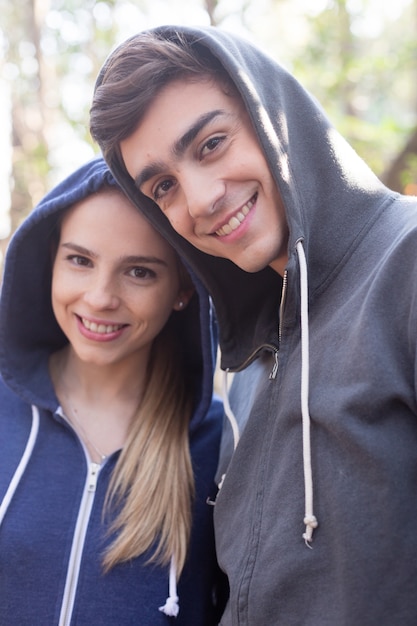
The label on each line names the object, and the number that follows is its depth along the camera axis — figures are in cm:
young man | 61
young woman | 81
